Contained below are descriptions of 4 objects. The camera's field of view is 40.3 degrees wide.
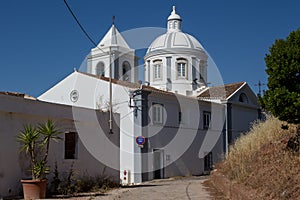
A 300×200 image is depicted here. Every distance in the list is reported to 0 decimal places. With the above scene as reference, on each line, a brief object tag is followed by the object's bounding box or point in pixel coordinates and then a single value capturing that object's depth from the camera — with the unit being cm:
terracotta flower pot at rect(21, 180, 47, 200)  1356
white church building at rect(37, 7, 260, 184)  2869
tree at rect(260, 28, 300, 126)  1055
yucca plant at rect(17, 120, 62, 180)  1397
